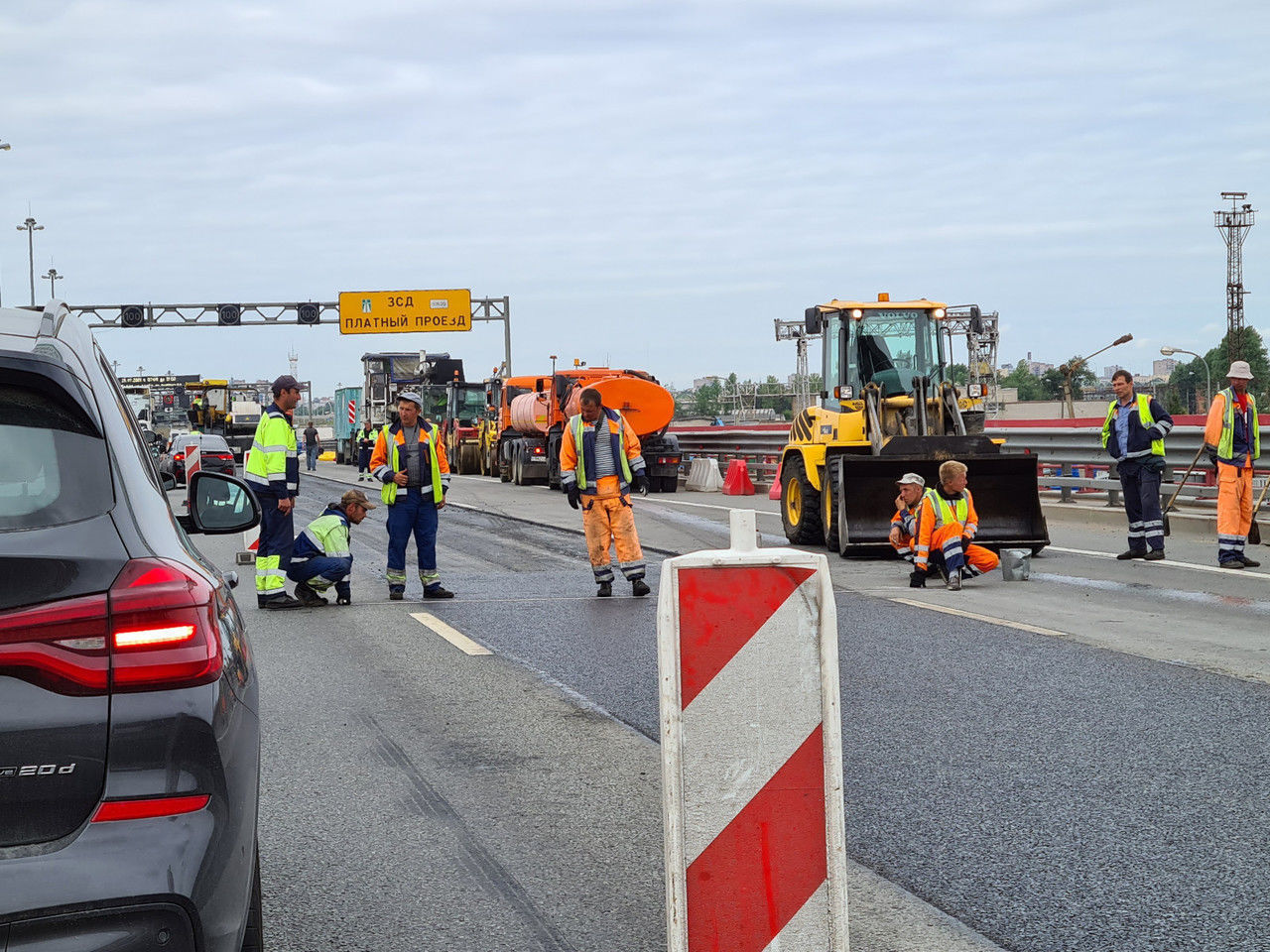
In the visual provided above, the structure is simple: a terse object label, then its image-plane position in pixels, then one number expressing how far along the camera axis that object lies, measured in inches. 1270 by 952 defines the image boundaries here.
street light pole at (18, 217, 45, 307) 3262.8
